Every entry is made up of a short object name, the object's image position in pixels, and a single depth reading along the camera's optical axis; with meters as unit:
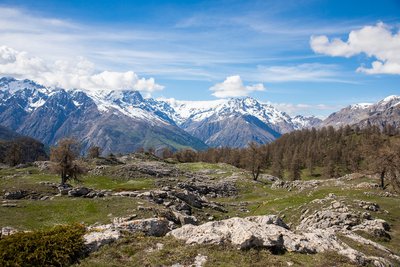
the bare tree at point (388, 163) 71.75
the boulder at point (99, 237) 21.32
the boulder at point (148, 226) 24.38
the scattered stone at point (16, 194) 51.94
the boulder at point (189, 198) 62.84
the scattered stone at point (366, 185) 73.55
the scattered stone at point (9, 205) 45.92
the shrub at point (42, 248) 18.73
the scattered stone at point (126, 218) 38.74
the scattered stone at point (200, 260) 19.88
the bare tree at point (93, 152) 153.40
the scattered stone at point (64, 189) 55.31
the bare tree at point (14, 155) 127.38
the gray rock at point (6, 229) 31.91
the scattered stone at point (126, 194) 57.44
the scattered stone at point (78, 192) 54.31
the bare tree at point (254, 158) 114.31
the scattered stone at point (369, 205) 49.44
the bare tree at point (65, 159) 68.94
